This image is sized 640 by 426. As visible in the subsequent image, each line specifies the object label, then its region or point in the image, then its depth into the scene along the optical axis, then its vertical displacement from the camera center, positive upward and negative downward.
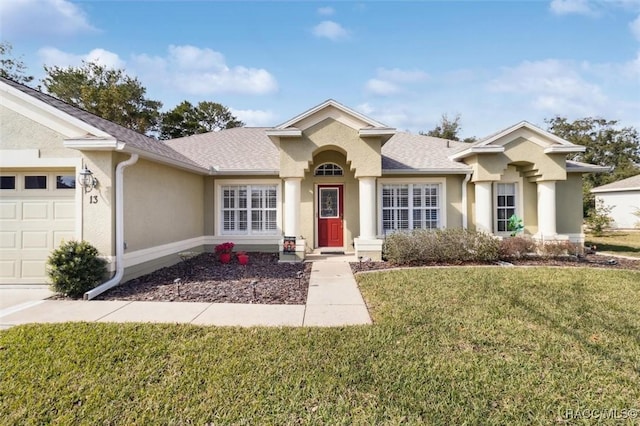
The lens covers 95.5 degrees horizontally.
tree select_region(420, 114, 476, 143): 36.09 +11.23
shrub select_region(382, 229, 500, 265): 9.39 -1.01
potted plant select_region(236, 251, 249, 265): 9.80 -1.36
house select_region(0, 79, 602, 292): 7.01 +1.12
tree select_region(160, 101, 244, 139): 32.97 +11.89
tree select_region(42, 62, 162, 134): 27.28 +12.38
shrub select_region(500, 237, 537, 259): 9.88 -1.02
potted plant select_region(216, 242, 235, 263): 10.17 -1.18
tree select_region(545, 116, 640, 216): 41.09 +10.72
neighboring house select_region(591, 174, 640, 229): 23.97 +1.42
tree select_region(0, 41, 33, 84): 25.61 +13.99
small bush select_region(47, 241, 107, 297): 6.30 -1.08
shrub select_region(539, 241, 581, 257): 10.28 -1.13
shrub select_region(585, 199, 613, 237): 19.48 -0.35
